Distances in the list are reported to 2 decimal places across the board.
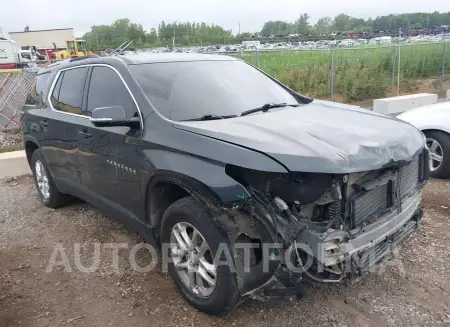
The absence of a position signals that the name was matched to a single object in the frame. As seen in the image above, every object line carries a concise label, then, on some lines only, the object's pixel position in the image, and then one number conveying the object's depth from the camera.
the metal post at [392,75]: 12.54
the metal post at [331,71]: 10.97
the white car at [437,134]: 5.47
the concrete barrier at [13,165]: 7.20
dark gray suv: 2.55
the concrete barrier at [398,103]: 10.18
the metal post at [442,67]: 14.06
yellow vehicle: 38.48
